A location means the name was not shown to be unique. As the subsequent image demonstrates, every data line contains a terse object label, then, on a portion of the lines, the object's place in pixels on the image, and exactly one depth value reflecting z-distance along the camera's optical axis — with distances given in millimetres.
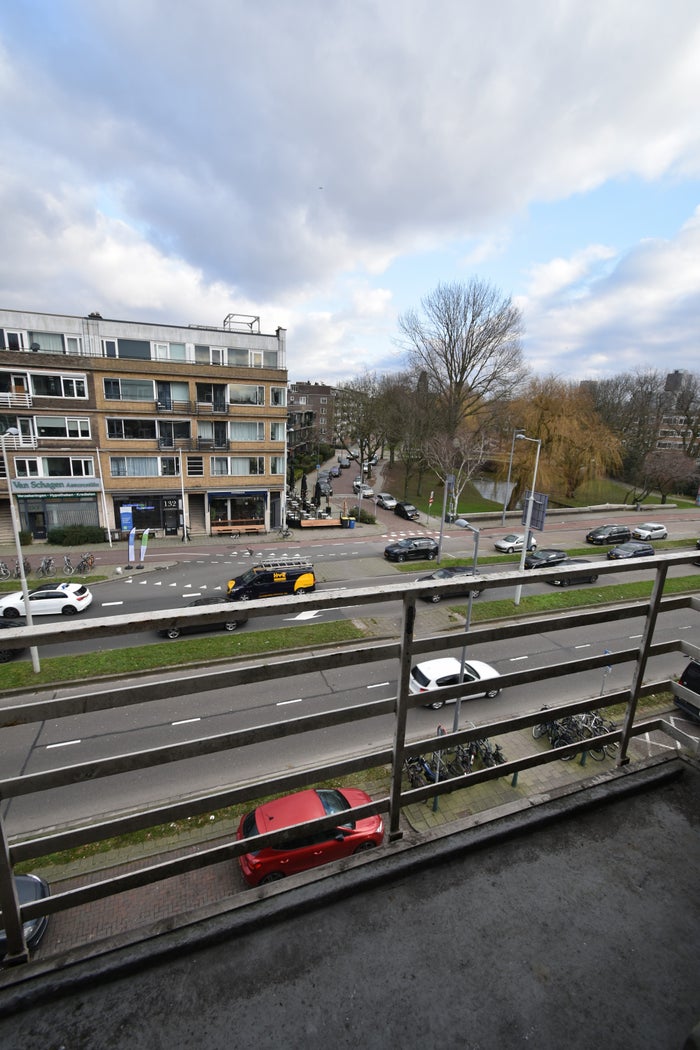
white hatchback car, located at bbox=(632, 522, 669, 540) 33688
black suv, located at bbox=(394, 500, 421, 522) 38094
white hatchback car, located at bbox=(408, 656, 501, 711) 12098
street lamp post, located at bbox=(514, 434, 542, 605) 18003
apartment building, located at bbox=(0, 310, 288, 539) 26516
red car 7340
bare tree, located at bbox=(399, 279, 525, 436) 36406
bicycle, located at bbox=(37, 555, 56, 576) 23188
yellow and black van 19312
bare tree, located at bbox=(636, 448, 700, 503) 44969
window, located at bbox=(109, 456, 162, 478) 28703
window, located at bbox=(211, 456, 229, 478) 30609
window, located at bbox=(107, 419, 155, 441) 28219
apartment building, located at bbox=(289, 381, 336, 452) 63891
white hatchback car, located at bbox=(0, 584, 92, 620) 17188
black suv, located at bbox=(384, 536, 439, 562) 26078
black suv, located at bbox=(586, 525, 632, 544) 31594
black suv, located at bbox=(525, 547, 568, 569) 24352
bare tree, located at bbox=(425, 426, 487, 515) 35219
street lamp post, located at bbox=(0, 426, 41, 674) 12206
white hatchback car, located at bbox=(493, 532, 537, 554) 28703
